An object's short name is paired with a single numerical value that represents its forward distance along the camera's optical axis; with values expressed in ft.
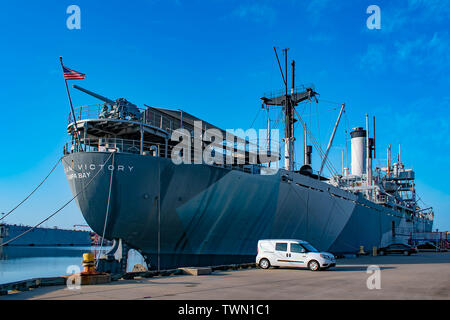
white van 54.60
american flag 59.26
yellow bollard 37.29
